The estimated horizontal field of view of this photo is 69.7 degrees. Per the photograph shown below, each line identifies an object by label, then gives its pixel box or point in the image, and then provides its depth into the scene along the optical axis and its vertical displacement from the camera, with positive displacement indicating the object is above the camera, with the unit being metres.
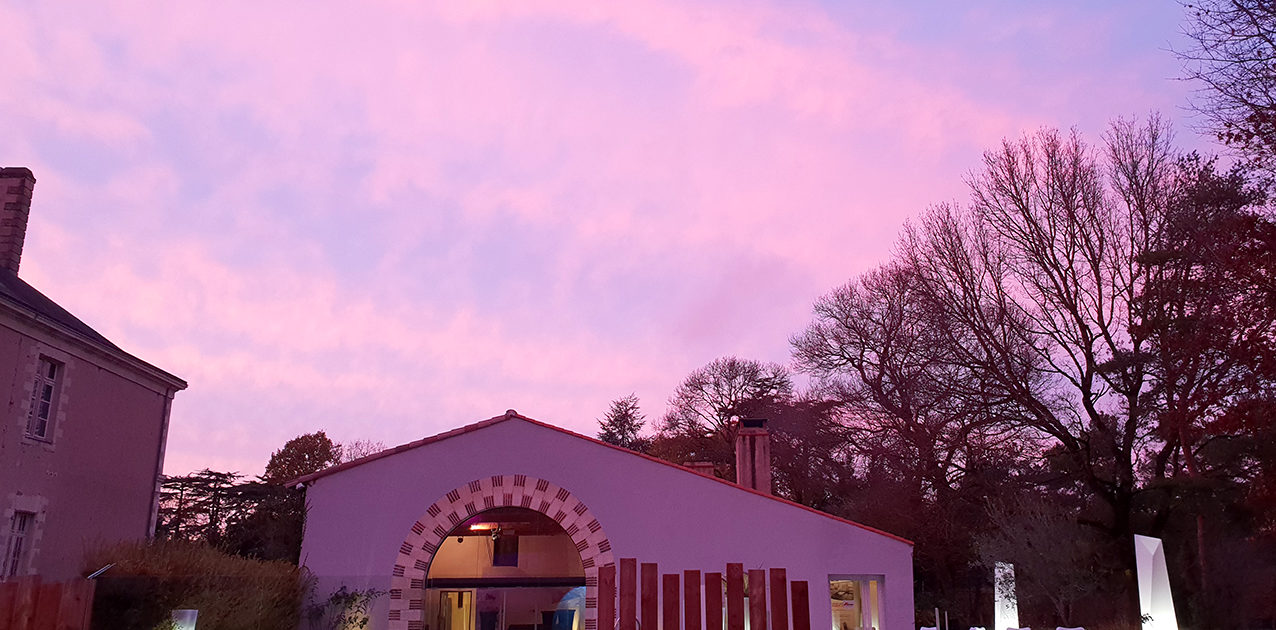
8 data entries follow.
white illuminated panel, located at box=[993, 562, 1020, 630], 20.70 -0.18
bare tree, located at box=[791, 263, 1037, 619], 25.73 +4.93
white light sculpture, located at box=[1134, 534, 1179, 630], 16.56 +0.14
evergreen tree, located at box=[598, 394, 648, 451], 46.59 +8.05
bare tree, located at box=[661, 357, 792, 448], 40.34 +8.42
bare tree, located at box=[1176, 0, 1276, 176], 13.73 +7.59
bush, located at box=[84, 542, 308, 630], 11.84 -0.11
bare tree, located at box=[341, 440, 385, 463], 45.90 +6.75
